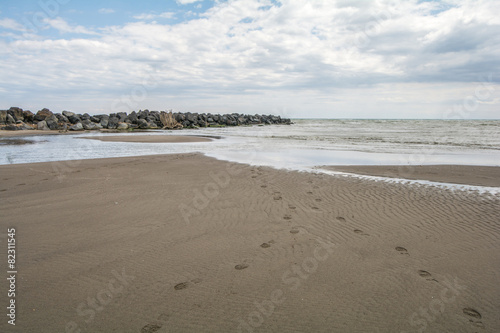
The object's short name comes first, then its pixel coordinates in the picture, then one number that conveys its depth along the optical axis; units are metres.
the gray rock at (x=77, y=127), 36.38
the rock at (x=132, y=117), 44.83
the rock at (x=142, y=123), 43.34
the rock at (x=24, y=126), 34.03
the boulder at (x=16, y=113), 37.62
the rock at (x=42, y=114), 38.84
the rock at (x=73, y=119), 40.41
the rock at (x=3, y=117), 35.31
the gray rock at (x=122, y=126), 40.38
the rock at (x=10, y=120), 35.31
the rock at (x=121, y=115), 45.41
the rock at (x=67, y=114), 41.00
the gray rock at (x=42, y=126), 35.00
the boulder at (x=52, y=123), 35.94
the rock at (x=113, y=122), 41.47
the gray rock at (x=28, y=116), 38.91
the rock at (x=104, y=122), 42.12
